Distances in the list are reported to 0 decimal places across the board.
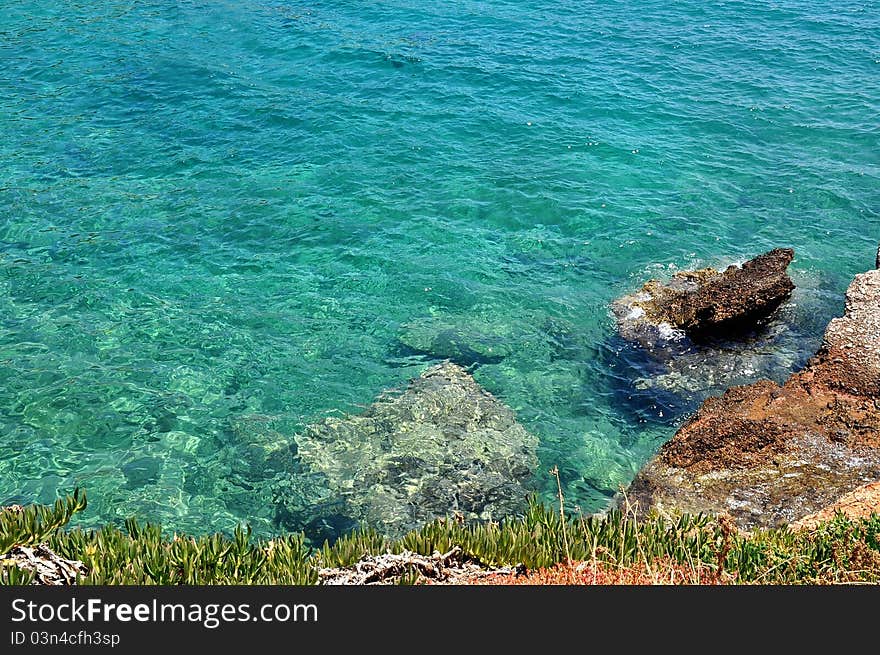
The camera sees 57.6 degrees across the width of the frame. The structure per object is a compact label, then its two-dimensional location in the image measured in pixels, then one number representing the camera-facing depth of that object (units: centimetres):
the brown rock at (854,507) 912
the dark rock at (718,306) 1472
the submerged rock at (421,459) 1178
